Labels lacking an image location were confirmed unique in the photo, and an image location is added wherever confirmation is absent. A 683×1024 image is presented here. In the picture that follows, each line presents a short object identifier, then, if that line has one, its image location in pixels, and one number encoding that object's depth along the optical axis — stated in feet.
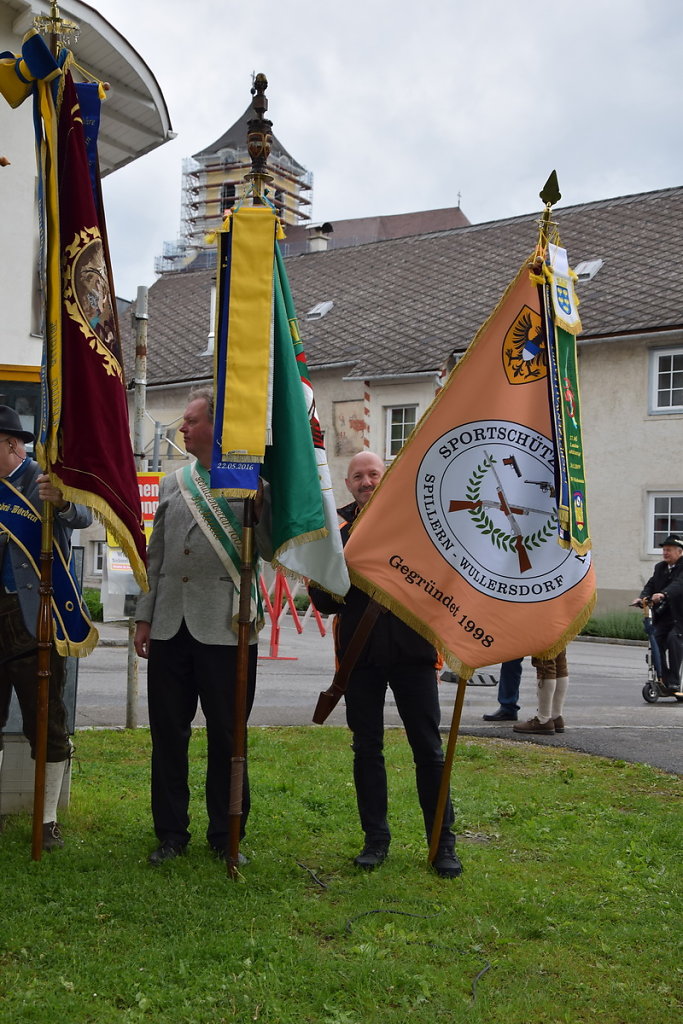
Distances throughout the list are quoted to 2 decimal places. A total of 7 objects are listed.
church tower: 287.07
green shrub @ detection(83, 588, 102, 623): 70.96
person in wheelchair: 46.60
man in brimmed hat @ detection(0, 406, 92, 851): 17.83
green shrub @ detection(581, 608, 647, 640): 83.10
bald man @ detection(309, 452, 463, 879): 18.22
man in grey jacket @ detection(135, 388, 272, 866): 17.92
